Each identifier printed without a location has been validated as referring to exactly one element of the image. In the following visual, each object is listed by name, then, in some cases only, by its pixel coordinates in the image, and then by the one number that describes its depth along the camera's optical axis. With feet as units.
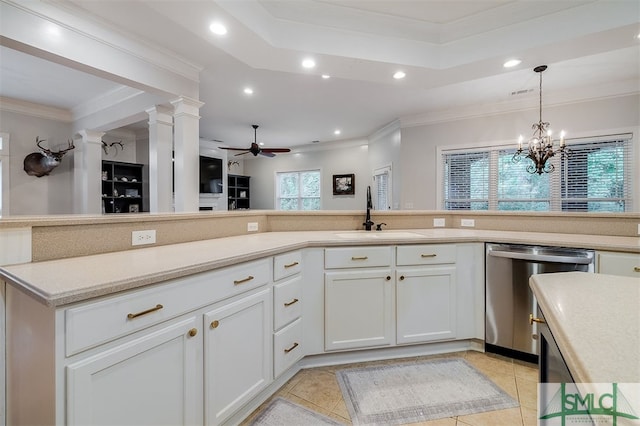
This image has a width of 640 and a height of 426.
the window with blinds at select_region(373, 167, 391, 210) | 19.05
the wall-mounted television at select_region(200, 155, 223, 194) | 22.49
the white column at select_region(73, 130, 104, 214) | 15.20
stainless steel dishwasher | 6.63
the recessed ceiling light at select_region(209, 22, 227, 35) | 6.64
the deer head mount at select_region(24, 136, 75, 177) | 15.30
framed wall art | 23.44
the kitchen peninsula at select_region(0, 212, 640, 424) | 3.04
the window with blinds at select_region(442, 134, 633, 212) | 12.61
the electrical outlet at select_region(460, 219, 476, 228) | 9.41
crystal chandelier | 10.74
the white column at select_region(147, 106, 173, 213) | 11.47
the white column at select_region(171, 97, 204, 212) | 10.40
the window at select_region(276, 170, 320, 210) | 25.91
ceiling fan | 17.29
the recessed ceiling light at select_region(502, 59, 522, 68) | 8.29
